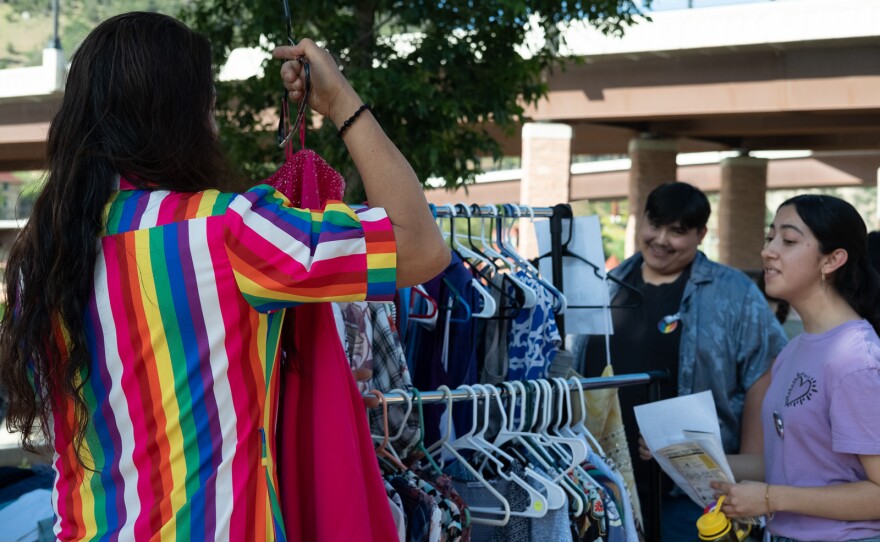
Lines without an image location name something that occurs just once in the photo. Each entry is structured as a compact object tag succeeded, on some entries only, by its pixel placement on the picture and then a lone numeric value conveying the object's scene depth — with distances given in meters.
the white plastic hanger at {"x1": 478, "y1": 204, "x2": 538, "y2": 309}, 3.07
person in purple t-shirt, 2.58
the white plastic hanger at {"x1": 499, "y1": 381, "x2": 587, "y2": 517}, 2.74
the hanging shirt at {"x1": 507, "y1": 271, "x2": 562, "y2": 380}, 3.11
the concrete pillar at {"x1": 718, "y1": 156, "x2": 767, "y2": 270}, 25.39
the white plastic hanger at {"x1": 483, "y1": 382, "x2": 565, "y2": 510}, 2.66
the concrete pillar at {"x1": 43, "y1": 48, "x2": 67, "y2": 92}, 18.22
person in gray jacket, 3.78
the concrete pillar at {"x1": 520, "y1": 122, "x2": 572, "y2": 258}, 18.05
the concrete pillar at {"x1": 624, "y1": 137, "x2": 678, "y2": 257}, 21.66
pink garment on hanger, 1.87
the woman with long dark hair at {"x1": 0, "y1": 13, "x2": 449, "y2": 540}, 1.66
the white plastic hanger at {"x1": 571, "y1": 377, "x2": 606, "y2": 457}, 2.96
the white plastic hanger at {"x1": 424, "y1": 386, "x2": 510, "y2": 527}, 2.64
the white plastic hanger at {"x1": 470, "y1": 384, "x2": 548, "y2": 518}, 2.65
